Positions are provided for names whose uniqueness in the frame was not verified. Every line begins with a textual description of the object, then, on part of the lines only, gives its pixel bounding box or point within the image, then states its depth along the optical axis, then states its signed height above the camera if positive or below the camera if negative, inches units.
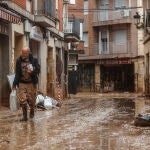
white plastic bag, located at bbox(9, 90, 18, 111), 645.3 -40.1
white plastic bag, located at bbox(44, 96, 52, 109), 700.0 -47.0
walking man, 504.7 -6.8
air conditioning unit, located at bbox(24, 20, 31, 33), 796.0 +71.6
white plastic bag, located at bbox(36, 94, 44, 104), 701.3 -41.2
